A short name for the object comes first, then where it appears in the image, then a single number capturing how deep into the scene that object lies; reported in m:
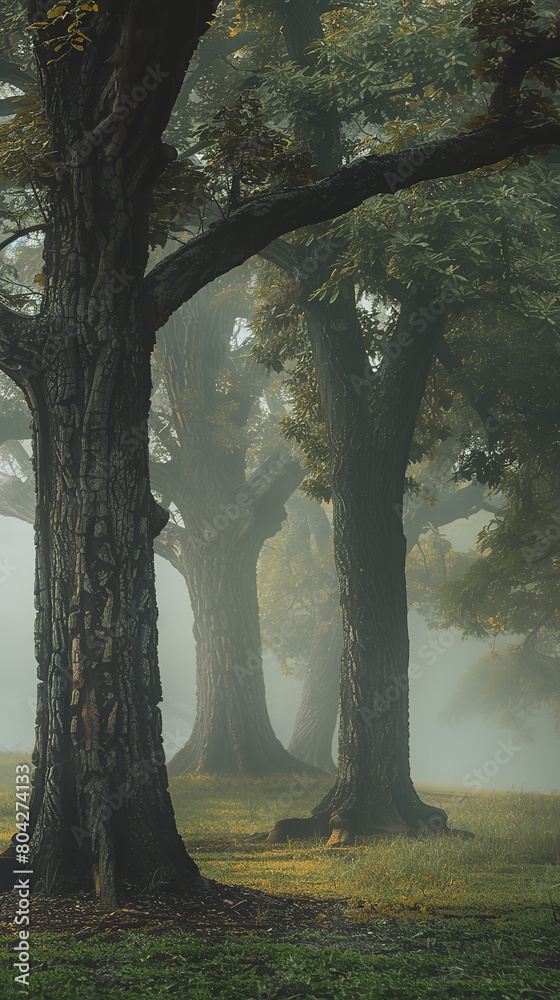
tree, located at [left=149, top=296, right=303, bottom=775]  14.91
